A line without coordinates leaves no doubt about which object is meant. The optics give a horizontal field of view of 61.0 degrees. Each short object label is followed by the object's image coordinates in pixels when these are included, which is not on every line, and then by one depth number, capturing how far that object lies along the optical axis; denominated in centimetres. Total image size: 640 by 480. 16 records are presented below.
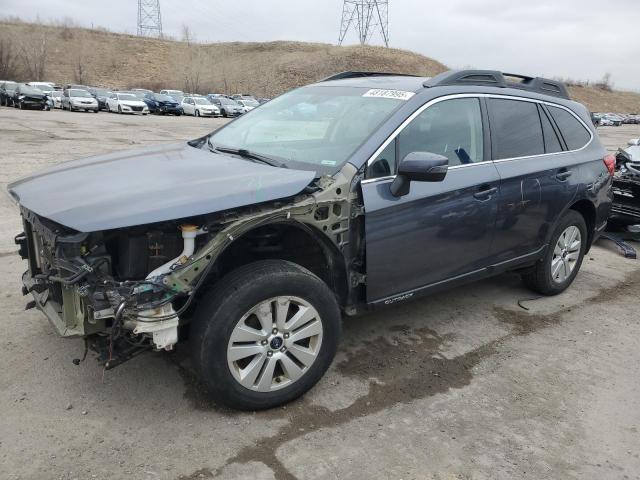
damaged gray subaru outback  265
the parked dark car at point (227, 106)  3772
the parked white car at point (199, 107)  3666
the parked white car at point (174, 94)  4037
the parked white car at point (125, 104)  3334
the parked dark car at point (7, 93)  3303
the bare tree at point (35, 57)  6262
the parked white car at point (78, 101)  3266
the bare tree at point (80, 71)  6650
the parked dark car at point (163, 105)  3647
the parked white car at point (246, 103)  4018
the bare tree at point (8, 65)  5531
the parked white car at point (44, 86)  3615
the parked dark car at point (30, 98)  3119
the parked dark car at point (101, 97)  3478
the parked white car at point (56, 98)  3426
